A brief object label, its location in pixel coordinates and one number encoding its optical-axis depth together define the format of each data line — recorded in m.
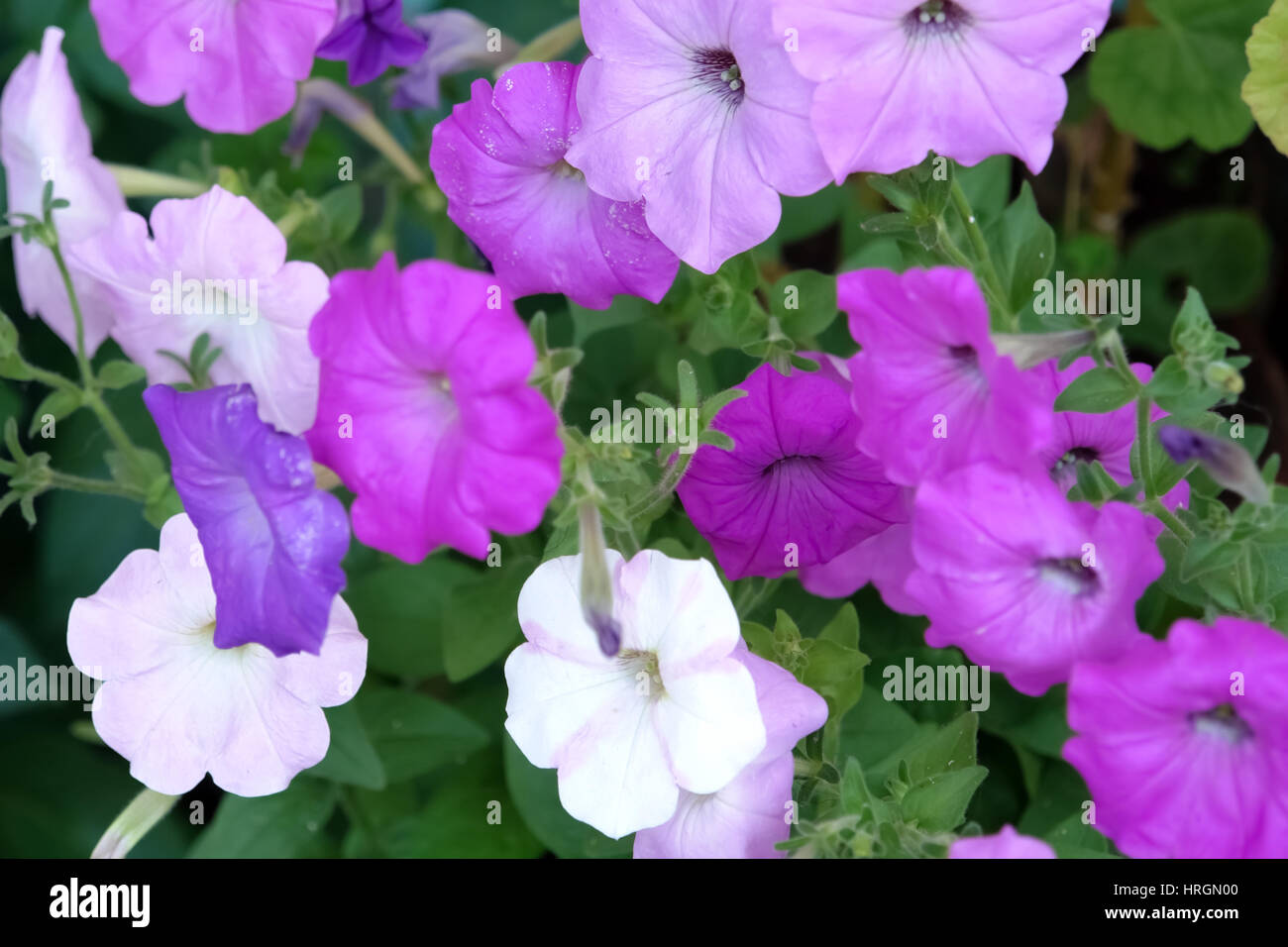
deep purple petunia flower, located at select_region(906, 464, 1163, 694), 0.56
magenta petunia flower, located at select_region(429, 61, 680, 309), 0.65
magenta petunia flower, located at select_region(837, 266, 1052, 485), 0.54
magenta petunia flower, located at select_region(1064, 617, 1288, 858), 0.53
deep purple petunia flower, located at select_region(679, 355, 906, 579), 0.64
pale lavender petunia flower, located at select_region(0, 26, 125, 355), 0.77
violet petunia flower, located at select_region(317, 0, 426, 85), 0.71
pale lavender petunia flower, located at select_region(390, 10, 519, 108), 0.81
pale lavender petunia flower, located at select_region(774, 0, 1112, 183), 0.57
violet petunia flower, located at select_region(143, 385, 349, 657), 0.56
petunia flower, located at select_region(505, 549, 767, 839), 0.60
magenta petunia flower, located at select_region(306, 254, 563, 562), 0.53
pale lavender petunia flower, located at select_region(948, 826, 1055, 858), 0.54
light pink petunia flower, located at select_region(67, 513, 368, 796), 0.67
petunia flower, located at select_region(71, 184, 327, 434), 0.67
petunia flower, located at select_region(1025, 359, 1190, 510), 0.65
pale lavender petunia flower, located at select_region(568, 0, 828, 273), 0.61
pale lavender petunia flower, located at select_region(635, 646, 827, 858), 0.62
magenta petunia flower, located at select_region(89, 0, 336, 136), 0.71
